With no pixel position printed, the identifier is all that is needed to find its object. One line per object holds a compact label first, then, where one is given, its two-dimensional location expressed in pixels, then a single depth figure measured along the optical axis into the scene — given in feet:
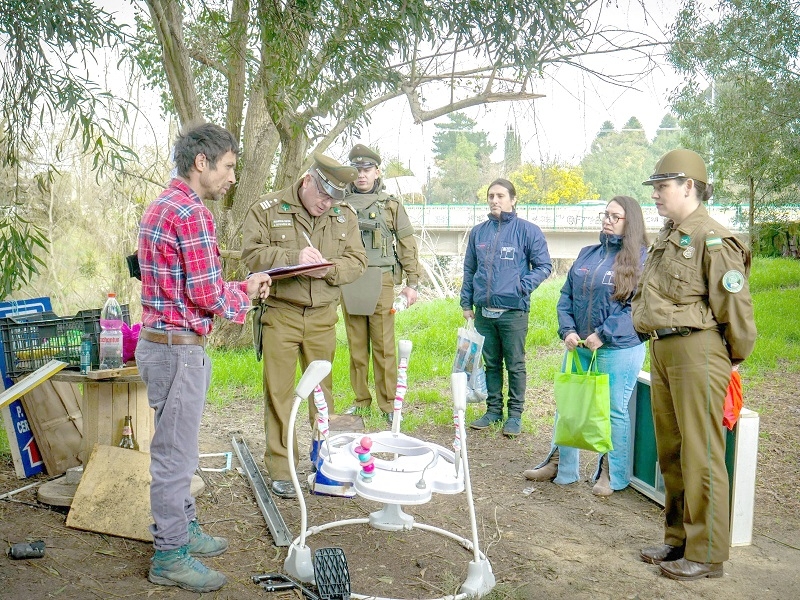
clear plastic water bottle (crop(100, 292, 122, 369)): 13.37
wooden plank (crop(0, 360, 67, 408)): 12.36
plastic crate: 14.70
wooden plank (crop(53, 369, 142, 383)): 13.42
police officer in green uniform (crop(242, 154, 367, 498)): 15.57
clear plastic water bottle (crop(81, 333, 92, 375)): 13.69
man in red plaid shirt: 10.53
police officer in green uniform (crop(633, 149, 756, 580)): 11.77
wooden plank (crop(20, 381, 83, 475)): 16.08
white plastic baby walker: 10.77
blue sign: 15.84
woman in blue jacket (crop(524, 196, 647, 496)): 15.80
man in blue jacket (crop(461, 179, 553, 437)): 20.08
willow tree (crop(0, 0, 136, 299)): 14.07
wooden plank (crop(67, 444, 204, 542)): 13.14
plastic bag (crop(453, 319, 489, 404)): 20.21
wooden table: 14.01
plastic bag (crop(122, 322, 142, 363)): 14.12
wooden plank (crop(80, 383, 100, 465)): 14.07
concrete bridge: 84.93
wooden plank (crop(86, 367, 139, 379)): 13.08
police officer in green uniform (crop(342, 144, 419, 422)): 21.12
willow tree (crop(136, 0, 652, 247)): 13.67
